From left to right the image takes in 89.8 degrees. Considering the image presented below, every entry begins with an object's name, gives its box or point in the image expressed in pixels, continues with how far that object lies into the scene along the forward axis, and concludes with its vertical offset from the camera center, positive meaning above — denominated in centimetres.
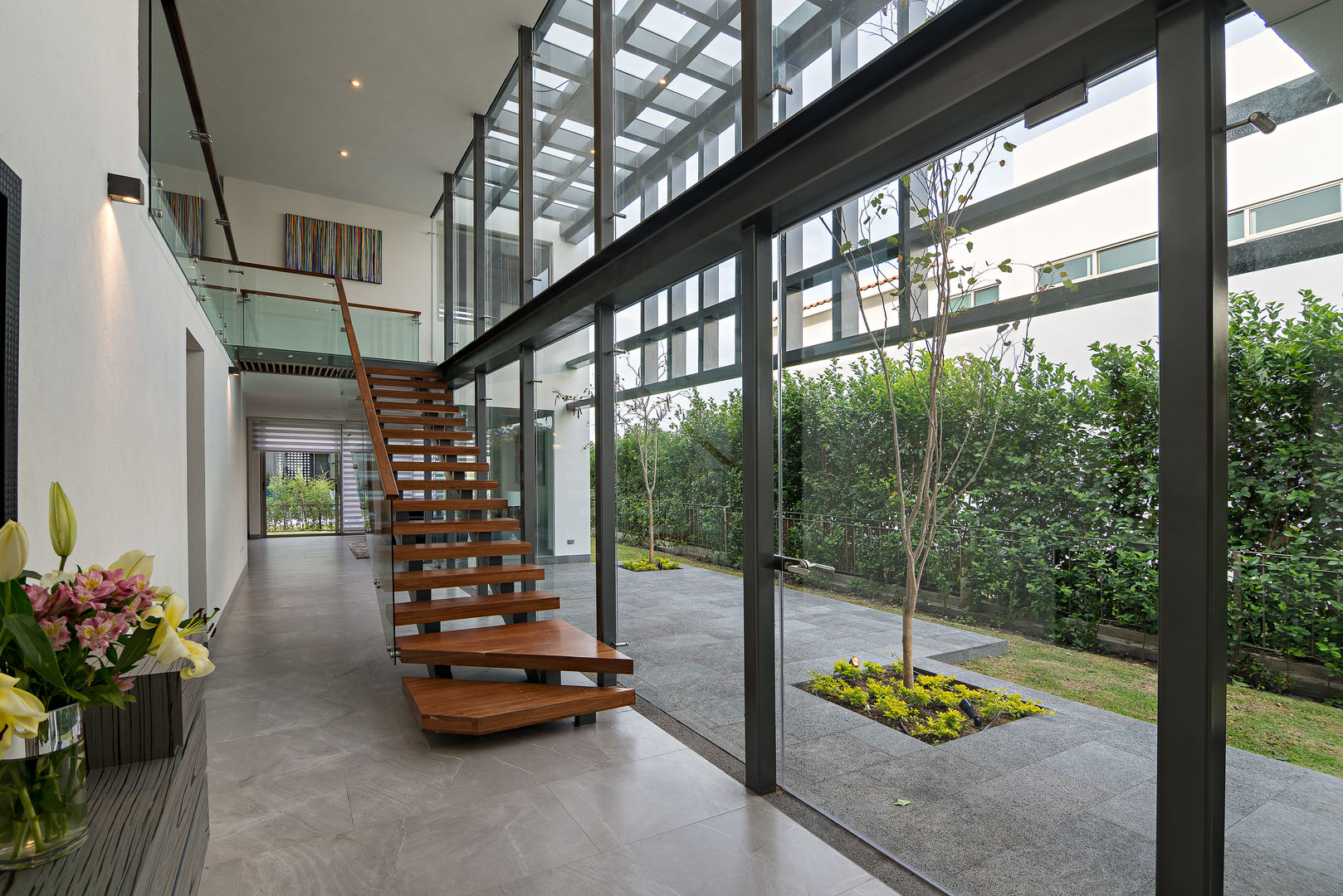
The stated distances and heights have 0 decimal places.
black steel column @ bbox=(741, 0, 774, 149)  291 +163
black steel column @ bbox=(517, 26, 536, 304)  580 +243
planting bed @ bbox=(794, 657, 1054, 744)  212 -91
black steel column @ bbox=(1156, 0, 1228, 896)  147 -3
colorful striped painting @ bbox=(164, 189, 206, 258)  445 +167
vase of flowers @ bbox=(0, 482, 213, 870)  100 -34
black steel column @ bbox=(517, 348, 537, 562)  565 +7
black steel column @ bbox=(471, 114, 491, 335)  720 +259
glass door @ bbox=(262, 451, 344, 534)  1545 -100
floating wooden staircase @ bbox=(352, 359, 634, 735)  358 -114
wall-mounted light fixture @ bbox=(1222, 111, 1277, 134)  147 +71
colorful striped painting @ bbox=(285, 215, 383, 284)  973 +298
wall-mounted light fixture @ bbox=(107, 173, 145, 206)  270 +106
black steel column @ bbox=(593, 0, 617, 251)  439 +219
